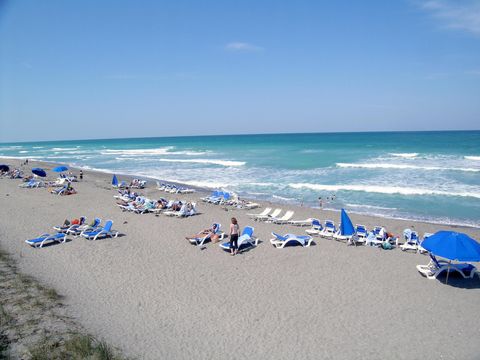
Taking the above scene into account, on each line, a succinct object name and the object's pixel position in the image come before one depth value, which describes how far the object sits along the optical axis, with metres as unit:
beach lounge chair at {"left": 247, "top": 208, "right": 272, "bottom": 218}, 13.54
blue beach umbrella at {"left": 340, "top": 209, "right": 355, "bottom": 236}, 10.28
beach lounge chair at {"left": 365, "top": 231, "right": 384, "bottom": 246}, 10.06
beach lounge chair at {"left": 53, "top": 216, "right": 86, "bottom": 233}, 10.90
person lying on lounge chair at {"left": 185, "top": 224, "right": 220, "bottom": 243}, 10.44
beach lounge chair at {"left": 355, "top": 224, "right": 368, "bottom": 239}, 10.41
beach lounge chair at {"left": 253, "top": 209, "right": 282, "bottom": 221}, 13.21
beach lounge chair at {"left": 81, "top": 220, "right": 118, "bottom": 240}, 10.64
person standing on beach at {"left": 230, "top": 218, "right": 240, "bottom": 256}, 9.38
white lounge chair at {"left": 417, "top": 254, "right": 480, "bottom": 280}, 7.83
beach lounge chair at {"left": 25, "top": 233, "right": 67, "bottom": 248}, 9.87
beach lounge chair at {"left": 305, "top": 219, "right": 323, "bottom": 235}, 11.18
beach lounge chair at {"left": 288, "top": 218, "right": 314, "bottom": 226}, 12.55
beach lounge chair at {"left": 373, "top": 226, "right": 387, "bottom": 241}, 10.16
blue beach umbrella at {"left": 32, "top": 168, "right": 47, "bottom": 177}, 20.62
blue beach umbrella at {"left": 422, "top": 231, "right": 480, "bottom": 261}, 6.85
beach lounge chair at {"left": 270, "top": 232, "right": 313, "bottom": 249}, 10.07
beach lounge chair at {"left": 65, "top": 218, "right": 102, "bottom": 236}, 10.91
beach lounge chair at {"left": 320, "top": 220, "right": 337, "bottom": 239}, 10.89
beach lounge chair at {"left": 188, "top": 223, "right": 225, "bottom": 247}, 10.22
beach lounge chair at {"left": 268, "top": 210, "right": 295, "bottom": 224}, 12.78
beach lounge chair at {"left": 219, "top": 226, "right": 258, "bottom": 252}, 9.77
